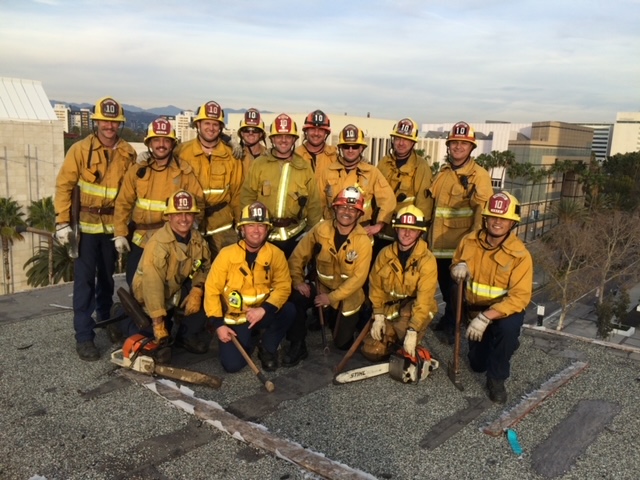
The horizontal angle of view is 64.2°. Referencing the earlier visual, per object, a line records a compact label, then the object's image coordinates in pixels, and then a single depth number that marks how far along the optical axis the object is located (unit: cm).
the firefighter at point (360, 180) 584
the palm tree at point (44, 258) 1972
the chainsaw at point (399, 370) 479
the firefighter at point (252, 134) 652
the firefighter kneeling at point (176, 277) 494
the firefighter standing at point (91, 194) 526
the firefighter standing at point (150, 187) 538
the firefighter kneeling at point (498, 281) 461
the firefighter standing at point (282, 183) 576
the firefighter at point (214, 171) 582
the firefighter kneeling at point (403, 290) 491
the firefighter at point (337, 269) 525
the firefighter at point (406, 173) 602
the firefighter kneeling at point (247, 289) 486
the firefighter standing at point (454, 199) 567
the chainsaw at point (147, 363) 470
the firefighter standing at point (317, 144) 614
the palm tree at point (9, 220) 2291
